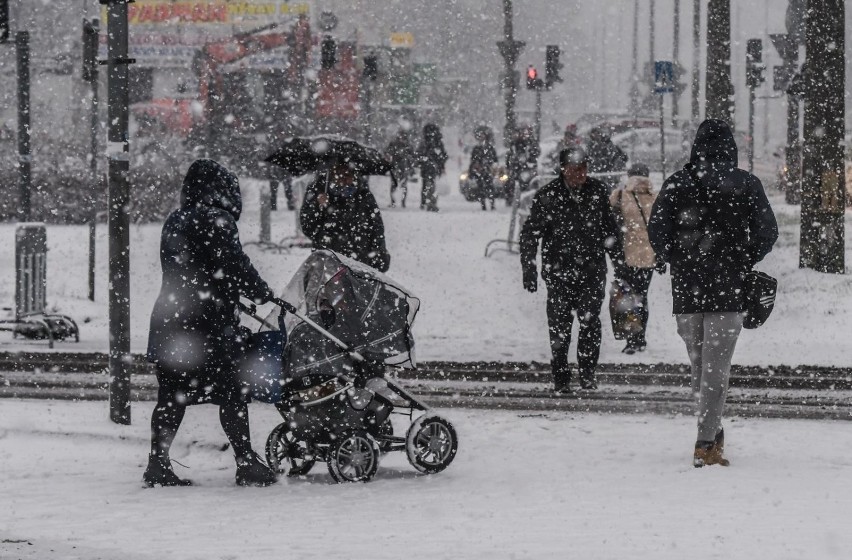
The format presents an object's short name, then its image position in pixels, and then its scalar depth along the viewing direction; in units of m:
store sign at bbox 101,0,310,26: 72.25
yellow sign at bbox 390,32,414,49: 62.84
